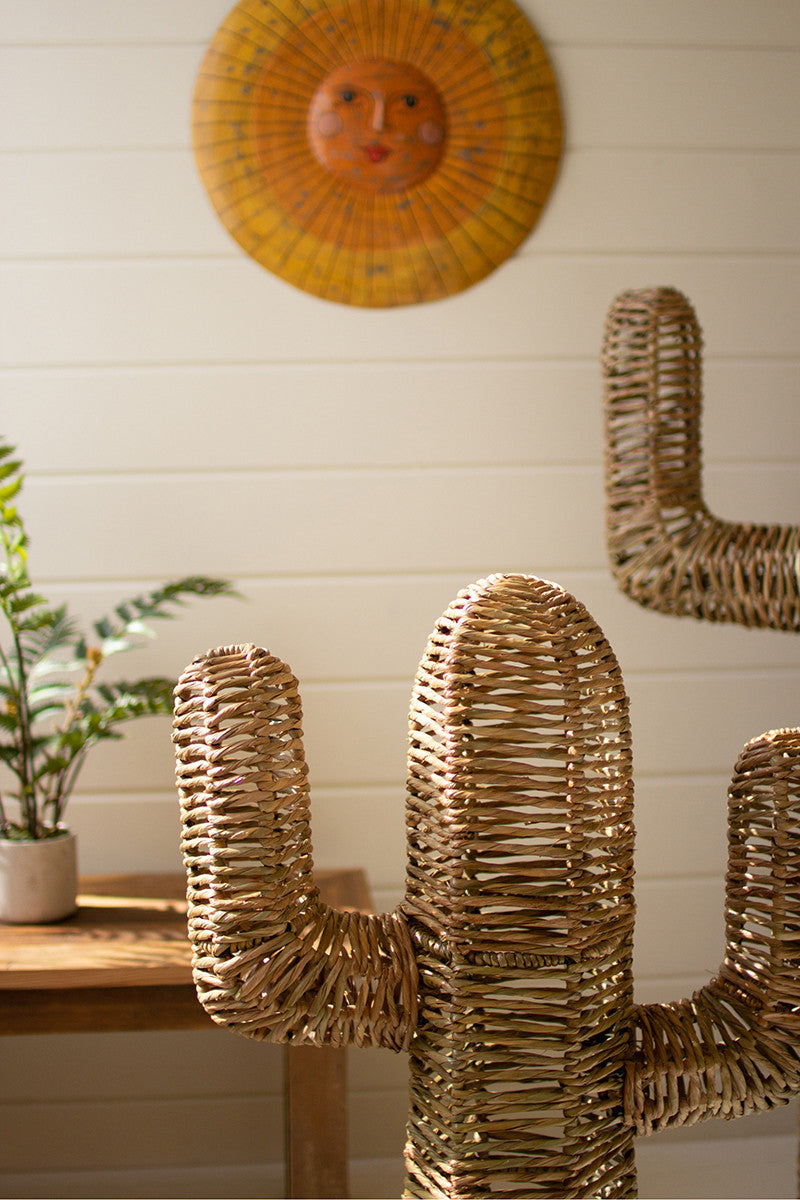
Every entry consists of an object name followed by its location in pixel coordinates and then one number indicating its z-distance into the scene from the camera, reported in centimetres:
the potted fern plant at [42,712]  138
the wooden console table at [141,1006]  127
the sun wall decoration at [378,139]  165
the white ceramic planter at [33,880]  139
